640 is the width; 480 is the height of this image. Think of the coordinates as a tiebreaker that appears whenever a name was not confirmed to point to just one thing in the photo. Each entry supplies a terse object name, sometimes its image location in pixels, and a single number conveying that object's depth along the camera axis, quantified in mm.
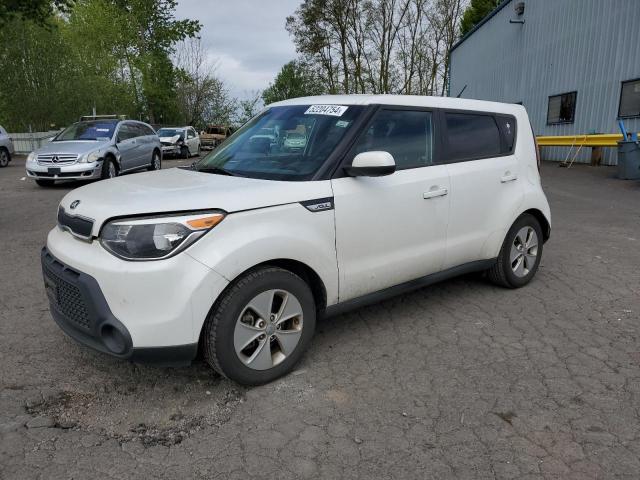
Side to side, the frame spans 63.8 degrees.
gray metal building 15477
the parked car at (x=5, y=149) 18922
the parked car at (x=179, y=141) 24047
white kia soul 2660
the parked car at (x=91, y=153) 11695
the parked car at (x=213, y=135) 32469
